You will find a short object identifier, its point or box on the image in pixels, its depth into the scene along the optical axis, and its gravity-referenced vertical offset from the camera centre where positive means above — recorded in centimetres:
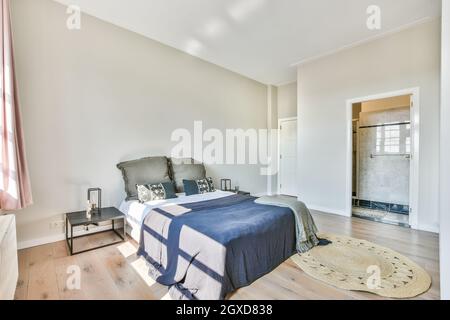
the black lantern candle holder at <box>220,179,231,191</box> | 461 -59
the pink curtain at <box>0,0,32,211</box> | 209 +26
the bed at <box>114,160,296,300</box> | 170 -78
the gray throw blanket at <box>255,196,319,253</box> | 245 -76
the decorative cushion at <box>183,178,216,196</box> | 336 -47
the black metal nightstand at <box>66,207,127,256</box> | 241 -71
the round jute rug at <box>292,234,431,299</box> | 183 -109
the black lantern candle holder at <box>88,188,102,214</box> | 288 -58
